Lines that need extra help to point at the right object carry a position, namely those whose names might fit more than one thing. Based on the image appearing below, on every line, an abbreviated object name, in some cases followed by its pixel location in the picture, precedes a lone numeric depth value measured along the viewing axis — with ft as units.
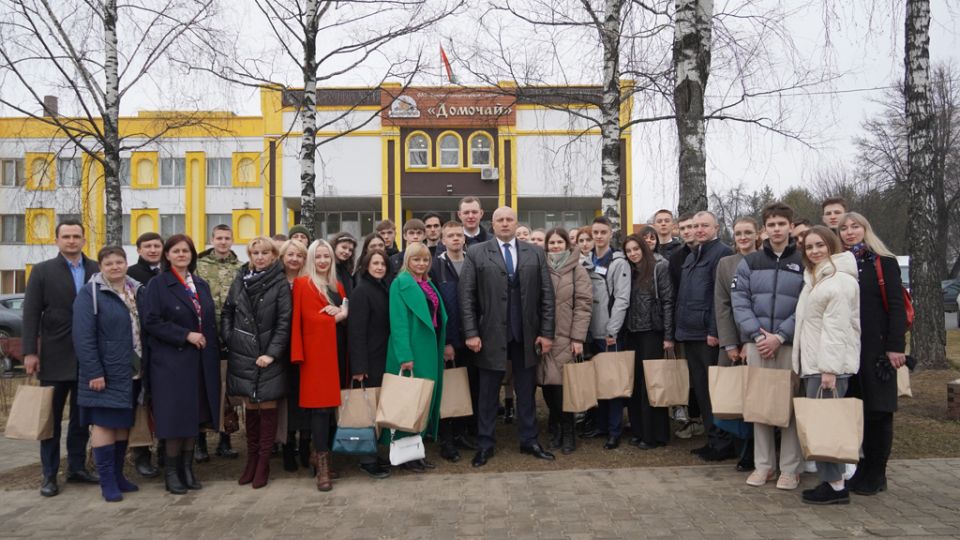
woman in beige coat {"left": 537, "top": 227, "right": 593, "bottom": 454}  20.89
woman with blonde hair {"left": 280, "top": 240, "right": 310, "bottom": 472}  18.95
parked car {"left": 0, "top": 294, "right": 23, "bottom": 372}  53.67
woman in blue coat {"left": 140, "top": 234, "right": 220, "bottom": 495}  17.87
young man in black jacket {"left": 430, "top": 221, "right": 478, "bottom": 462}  20.80
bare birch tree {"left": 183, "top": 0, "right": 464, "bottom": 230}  34.17
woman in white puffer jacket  15.48
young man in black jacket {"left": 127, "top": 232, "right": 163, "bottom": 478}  19.65
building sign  101.65
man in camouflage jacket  21.35
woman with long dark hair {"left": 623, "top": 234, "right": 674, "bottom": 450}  21.26
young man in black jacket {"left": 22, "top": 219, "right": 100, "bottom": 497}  18.33
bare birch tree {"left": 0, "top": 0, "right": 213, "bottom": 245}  32.65
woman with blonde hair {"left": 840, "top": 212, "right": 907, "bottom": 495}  16.10
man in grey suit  20.04
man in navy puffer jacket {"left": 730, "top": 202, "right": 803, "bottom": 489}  17.22
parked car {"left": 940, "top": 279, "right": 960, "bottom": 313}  90.99
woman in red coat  18.31
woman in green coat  18.86
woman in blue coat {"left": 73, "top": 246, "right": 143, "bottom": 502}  17.61
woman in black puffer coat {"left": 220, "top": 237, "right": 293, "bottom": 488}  18.03
